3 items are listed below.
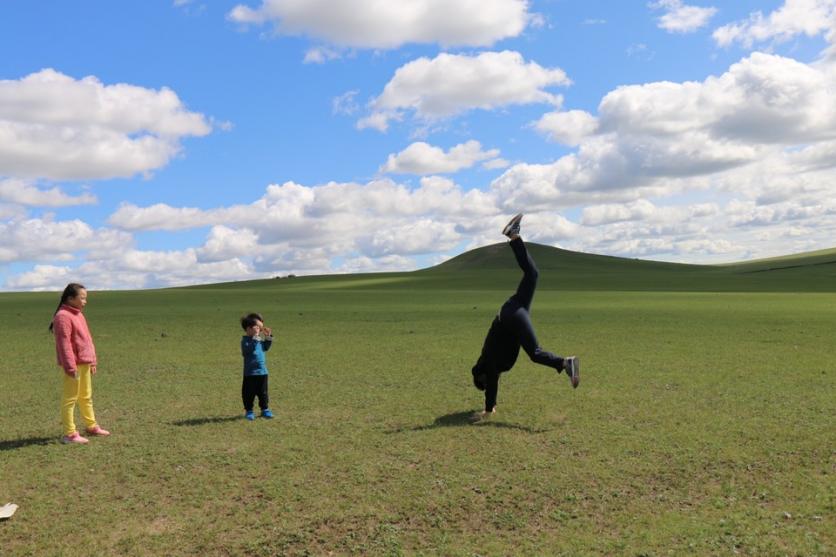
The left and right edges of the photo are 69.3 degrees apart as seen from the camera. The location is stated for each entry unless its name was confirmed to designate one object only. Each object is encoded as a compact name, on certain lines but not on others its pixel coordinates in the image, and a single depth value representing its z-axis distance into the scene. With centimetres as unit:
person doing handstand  918
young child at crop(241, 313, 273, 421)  1021
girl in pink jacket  887
